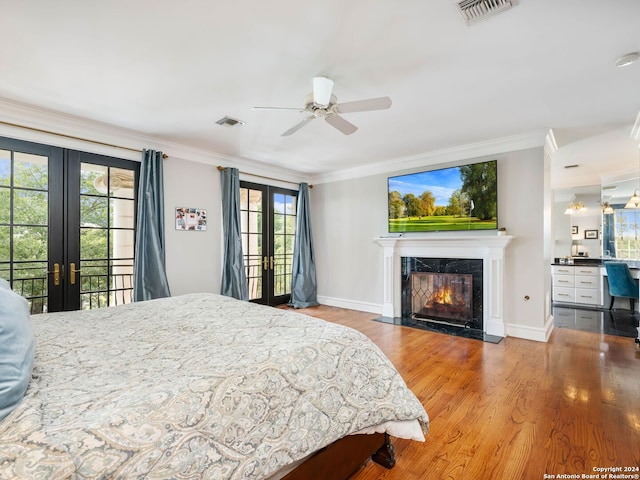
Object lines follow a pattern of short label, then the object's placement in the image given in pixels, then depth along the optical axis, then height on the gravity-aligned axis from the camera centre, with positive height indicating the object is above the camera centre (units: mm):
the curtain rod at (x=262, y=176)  4640 +1091
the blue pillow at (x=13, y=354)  882 -371
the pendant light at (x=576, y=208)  6170 +614
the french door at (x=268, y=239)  5195 +17
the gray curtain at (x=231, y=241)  4578 -13
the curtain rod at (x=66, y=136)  2972 +1118
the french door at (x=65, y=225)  2990 +163
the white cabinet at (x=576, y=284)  5555 -852
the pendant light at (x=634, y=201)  5172 +642
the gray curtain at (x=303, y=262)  5711 -423
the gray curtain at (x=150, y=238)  3654 +30
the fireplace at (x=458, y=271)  3967 -375
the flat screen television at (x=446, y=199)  4141 +584
